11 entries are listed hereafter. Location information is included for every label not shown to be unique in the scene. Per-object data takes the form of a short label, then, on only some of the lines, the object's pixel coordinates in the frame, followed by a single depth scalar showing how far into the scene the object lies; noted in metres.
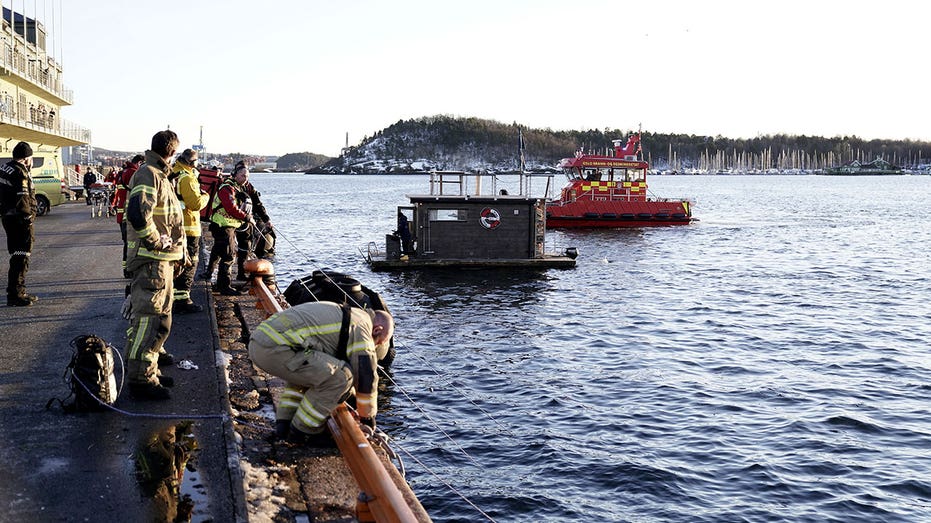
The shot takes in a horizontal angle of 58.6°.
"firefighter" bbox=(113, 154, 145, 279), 14.45
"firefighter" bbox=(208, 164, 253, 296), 13.04
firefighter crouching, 6.66
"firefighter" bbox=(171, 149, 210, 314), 10.87
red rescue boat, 43.34
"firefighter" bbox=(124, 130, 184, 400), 7.29
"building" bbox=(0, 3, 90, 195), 34.97
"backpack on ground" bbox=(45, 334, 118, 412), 7.03
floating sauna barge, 25.34
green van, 30.64
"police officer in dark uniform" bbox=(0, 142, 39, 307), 10.62
